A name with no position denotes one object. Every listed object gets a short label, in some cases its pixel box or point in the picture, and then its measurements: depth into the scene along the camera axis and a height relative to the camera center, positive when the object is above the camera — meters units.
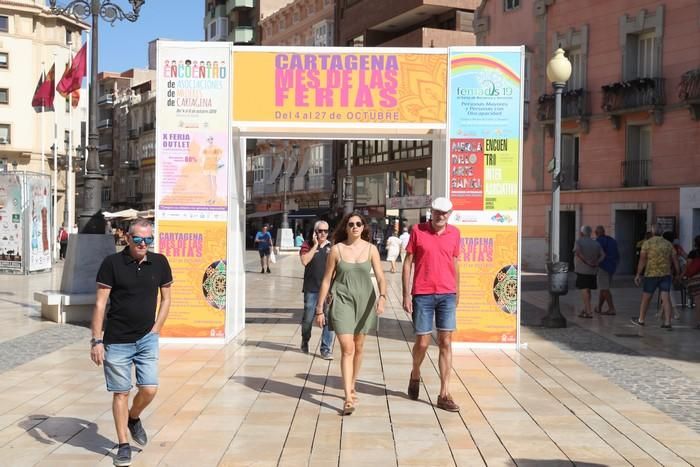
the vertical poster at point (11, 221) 25.88 -0.72
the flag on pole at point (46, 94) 32.72 +4.07
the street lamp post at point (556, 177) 13.67 +0.42
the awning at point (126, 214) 52.98 -0.97
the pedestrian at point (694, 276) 13.72 -1.20
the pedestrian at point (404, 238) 30.22 -1.35
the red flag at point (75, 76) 28.36 +4.21
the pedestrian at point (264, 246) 28.33 -1.55
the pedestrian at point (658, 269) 13.59 -1.07
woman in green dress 7.26 -0.83
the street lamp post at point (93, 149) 13.83 +0.83
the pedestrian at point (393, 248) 29.67 -1.67
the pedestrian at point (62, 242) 36.12 -1.87
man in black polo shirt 5.69 -0.84
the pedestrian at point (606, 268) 15.77 -1.22
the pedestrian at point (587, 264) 15.34 -1.12
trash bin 13.35 -1.20
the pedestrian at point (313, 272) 10.36 -0.91
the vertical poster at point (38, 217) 26.04 -0.60
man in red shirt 7.59 -0.76
